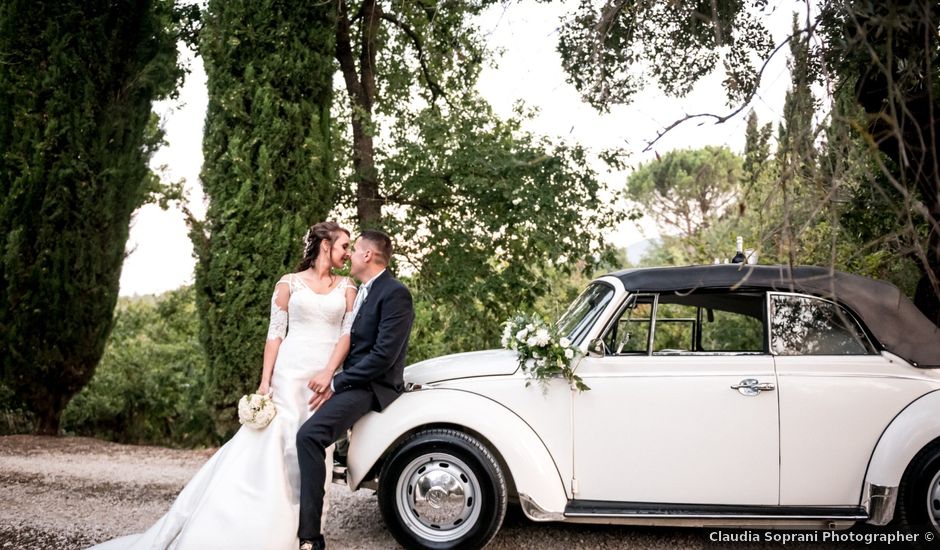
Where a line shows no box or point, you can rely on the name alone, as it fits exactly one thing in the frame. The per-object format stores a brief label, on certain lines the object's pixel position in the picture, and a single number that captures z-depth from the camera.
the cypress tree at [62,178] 9.45
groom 4.82
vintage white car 4.95
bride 4.70
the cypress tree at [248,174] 9.28
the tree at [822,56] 3.12
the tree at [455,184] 9.56
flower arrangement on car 5.06
